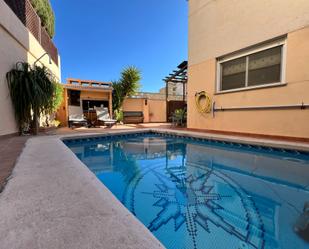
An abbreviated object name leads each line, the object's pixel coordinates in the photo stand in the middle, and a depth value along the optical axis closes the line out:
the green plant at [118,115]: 10.58
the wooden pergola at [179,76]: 9.30
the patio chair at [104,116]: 8.22
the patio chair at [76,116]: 8.00
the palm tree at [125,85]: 10.84
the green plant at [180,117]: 8.33
